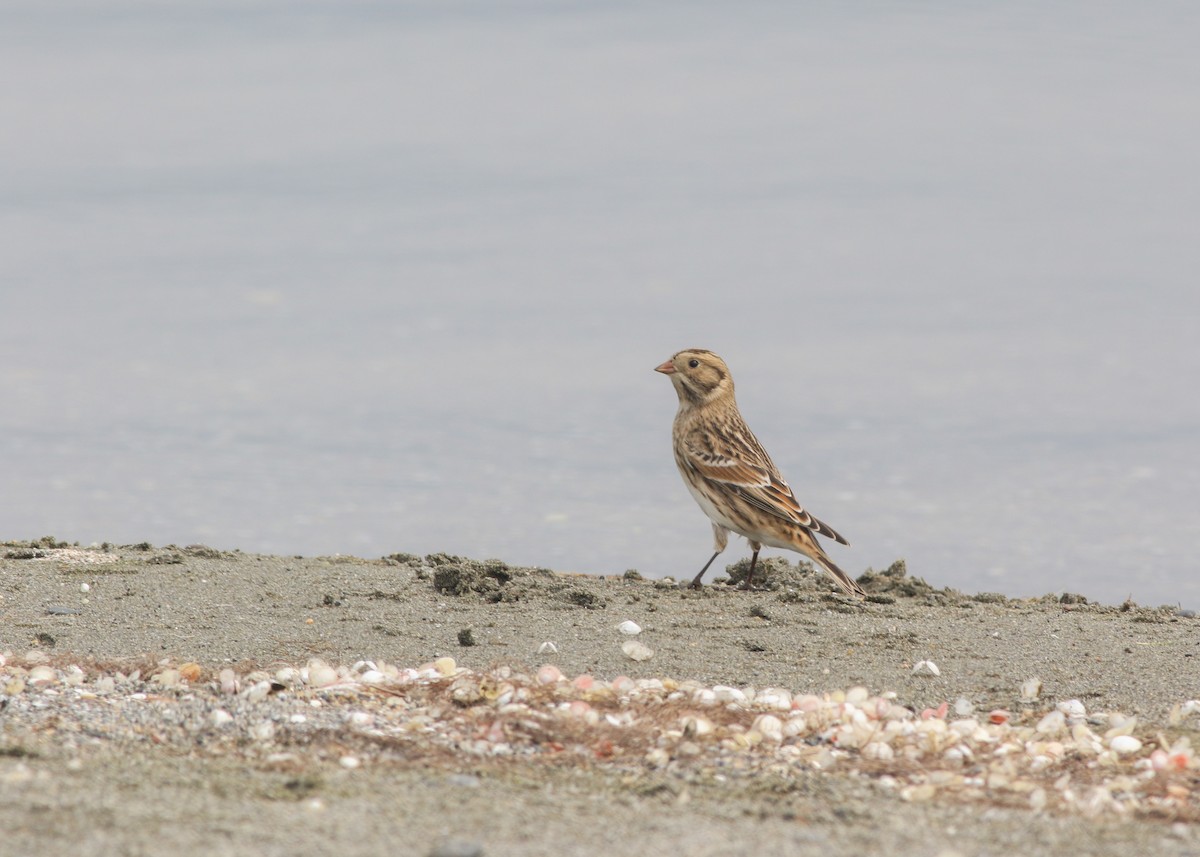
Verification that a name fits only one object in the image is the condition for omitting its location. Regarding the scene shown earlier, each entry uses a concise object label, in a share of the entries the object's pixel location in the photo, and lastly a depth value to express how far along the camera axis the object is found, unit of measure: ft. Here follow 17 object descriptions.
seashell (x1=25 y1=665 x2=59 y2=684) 42.91
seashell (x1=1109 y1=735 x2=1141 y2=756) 40.68
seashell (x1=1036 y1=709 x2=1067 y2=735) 42.65
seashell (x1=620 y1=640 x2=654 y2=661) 50.93
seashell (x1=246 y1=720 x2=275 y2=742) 38.32
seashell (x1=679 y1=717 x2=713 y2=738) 39.65
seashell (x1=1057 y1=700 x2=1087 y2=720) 45.24
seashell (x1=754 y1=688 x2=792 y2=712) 43.37
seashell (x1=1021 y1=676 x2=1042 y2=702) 47.47
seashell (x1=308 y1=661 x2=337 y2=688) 43.88
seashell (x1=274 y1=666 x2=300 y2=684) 43.88
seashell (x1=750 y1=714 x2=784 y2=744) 40.32
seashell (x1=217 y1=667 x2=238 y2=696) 42.37
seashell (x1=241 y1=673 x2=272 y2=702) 41.47
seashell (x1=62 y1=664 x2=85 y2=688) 43.01
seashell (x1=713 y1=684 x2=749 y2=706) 43.68
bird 66.23
